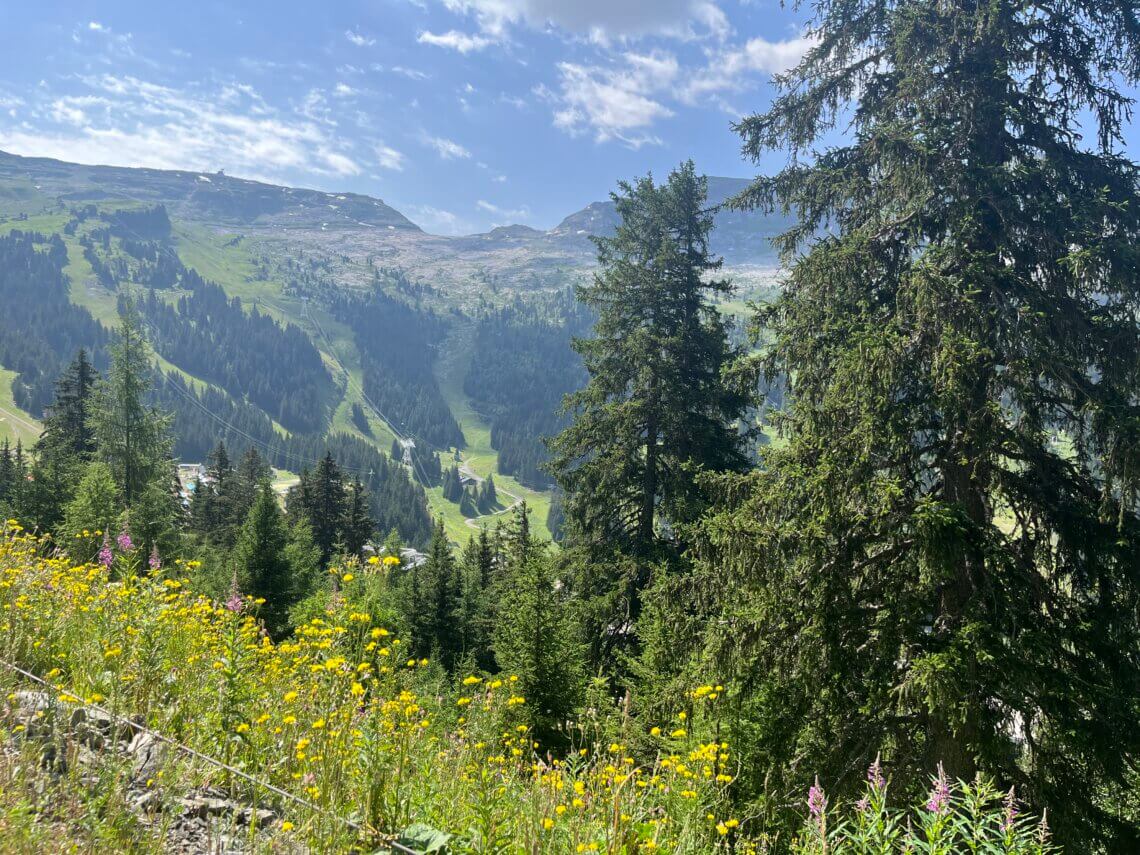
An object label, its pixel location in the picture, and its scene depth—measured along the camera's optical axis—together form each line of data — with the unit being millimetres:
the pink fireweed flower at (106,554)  7445
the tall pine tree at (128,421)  29234
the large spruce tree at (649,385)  16344
